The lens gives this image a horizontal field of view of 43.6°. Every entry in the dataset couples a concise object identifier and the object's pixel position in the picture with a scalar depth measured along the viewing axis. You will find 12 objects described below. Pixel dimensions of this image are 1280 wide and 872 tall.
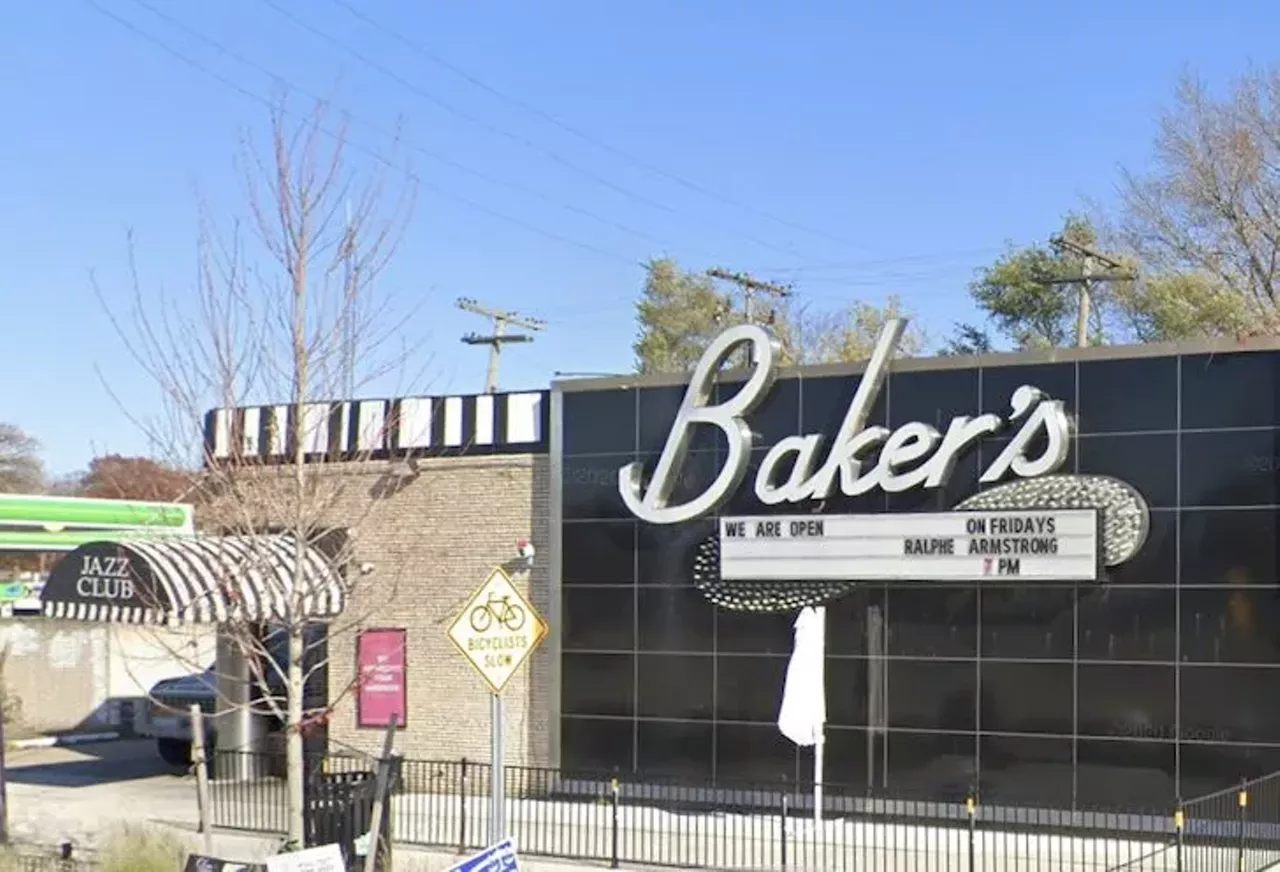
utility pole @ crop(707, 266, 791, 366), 45.88
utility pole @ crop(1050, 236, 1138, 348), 36.23
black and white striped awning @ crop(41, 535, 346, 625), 13.78
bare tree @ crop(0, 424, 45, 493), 89.23
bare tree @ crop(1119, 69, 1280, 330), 41.88
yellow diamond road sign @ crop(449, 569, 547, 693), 11.54
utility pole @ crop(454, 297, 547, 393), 41.03
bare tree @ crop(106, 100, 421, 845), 12.76
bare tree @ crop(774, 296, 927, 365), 56.69
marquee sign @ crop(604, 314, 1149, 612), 19.33
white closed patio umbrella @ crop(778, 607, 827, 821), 18.53
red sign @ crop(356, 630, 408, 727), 23.98
